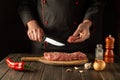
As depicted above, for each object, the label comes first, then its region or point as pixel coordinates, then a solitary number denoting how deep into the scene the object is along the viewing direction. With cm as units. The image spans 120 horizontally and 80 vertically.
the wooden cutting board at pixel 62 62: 176
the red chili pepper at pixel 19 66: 163
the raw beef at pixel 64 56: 180
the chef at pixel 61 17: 238
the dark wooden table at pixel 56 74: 150
